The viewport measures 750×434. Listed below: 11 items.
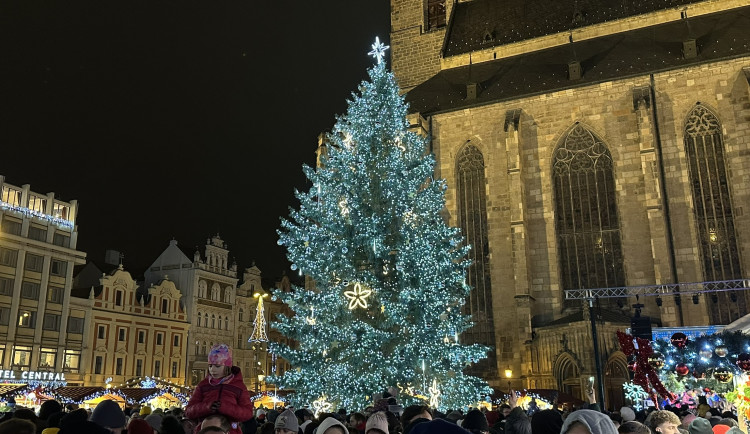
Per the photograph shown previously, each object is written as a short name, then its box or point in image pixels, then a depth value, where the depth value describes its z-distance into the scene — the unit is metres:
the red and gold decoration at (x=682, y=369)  12.87
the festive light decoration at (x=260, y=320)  23.29
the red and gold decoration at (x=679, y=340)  13.62
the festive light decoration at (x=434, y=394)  14.02
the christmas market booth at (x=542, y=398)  22.21
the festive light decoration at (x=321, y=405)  13.93
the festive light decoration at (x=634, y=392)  16.80
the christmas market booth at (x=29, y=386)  18.52
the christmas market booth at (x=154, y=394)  20.42
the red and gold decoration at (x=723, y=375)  12.28
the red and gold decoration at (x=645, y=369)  13.20
